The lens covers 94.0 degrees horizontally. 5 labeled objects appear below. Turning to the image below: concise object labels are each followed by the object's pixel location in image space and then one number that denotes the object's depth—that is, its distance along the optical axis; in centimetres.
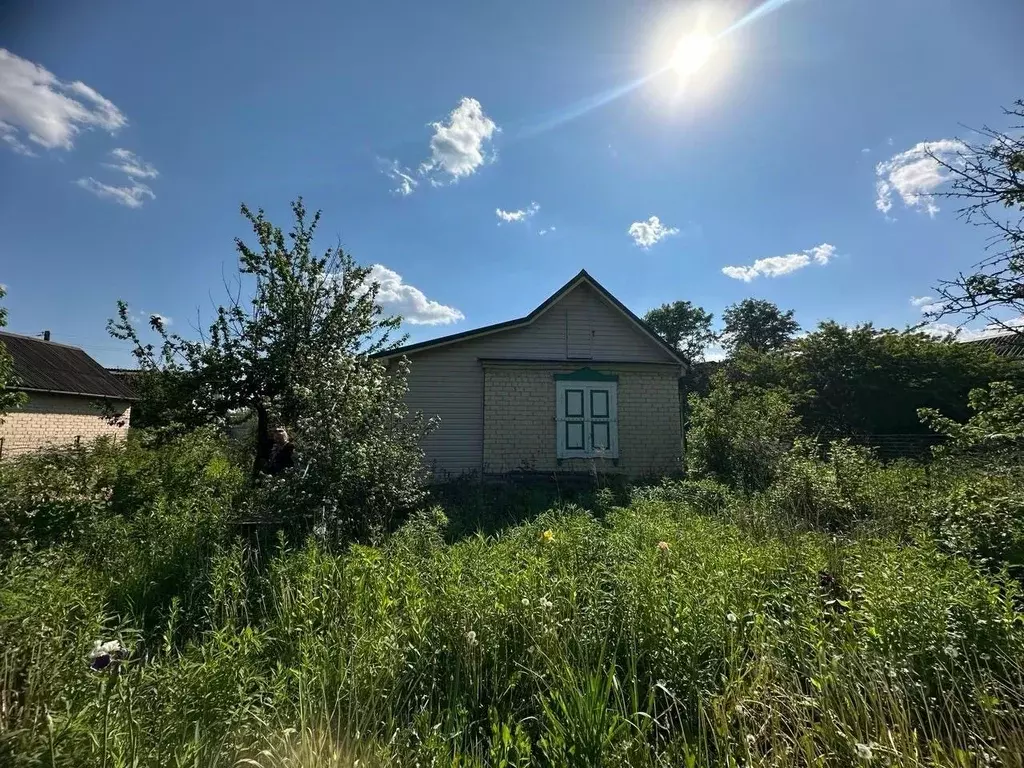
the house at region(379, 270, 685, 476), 1161
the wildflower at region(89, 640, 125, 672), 179
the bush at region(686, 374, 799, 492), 1012
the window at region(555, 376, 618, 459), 1181
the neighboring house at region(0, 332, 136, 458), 1562
